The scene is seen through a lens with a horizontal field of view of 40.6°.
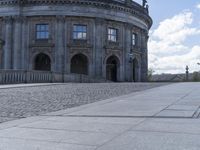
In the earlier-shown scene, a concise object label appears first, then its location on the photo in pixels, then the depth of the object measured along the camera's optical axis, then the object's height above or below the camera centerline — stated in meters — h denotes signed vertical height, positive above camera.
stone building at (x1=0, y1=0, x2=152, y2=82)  35.95 +5.82
